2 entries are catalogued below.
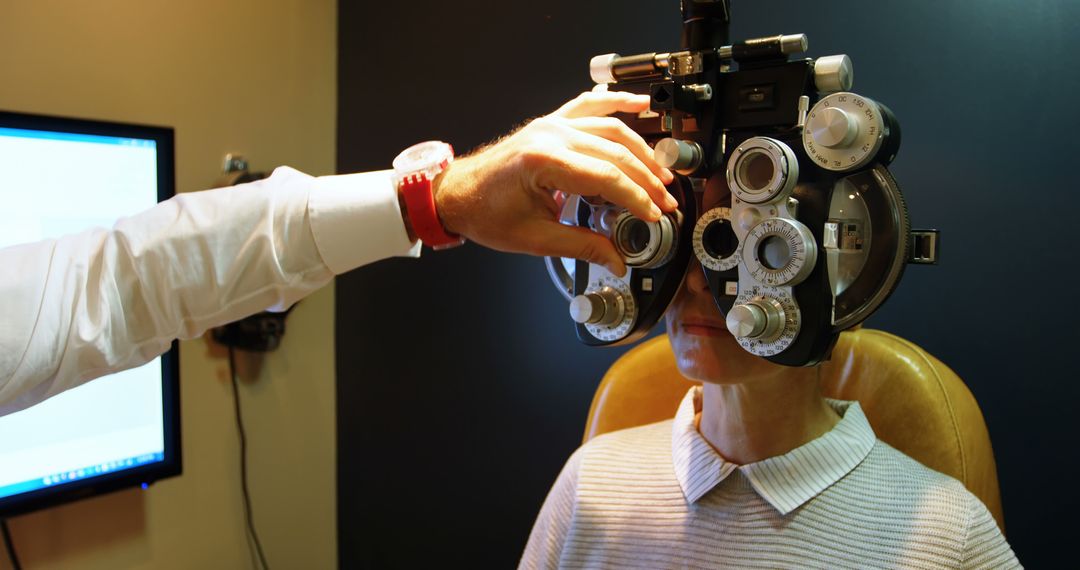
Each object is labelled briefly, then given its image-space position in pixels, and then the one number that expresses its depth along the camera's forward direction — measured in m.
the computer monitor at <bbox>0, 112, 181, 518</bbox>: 1.22
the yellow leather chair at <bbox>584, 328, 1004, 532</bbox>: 1.04
